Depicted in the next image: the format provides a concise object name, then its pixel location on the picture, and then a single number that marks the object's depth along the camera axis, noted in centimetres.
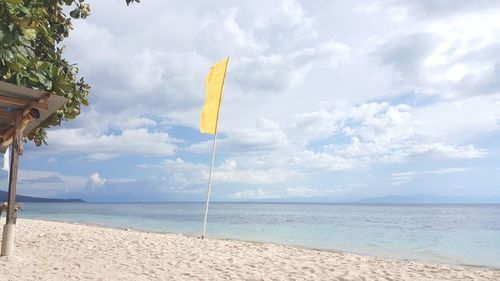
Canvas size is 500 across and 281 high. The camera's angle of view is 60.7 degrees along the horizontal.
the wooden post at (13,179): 729
